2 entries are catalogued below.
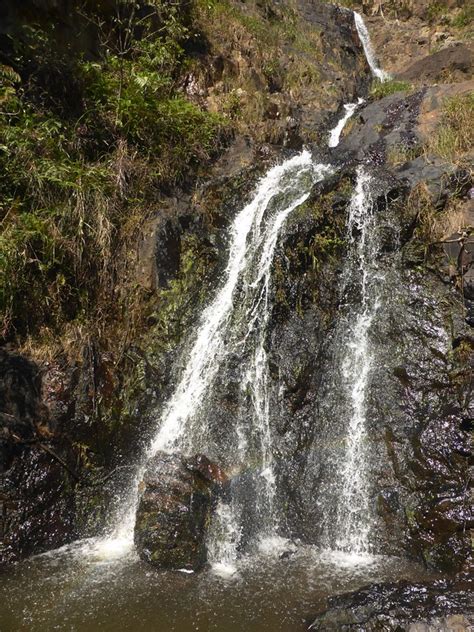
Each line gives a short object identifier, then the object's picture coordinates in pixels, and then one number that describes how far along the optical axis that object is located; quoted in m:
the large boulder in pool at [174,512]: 4.74
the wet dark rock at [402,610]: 3.47
